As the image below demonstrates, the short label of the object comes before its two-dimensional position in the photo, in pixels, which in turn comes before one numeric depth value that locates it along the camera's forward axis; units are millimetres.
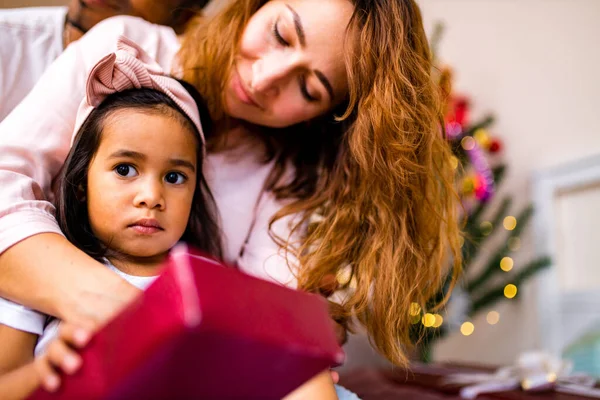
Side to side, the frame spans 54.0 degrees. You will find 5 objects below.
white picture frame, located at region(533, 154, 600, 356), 2180
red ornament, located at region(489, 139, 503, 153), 2344
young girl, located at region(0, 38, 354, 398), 782
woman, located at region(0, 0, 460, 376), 930
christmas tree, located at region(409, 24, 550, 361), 2049
